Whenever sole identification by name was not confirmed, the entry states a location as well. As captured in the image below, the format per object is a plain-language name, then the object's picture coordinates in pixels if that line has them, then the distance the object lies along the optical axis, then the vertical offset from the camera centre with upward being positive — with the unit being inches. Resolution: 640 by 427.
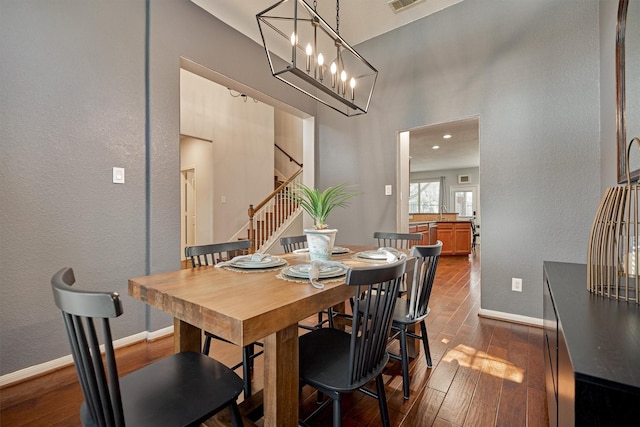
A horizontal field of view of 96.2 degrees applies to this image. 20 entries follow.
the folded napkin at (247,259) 61.0 -9.5
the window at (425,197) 443.5 +28.6
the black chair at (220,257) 60.7 -10.3
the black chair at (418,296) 62.1 -18.8
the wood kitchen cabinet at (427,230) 238.2 -12.9
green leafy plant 62.0 +2.4
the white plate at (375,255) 67.3 -9.7
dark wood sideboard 21.7 -12.5
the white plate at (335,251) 78.9 -10.1
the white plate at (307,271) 49.9 -10.2
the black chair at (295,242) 80.4 -9.4
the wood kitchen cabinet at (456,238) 263.1 -21.1
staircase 207.2 -2.4
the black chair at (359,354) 40.8 -23.4
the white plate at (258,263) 57.9 -10.0
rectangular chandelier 128.6 +84.6
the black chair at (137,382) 27.5 -23.5
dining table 33.3 -12.0
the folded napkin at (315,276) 45.2 -9.9
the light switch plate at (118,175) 87.5 +12.2
